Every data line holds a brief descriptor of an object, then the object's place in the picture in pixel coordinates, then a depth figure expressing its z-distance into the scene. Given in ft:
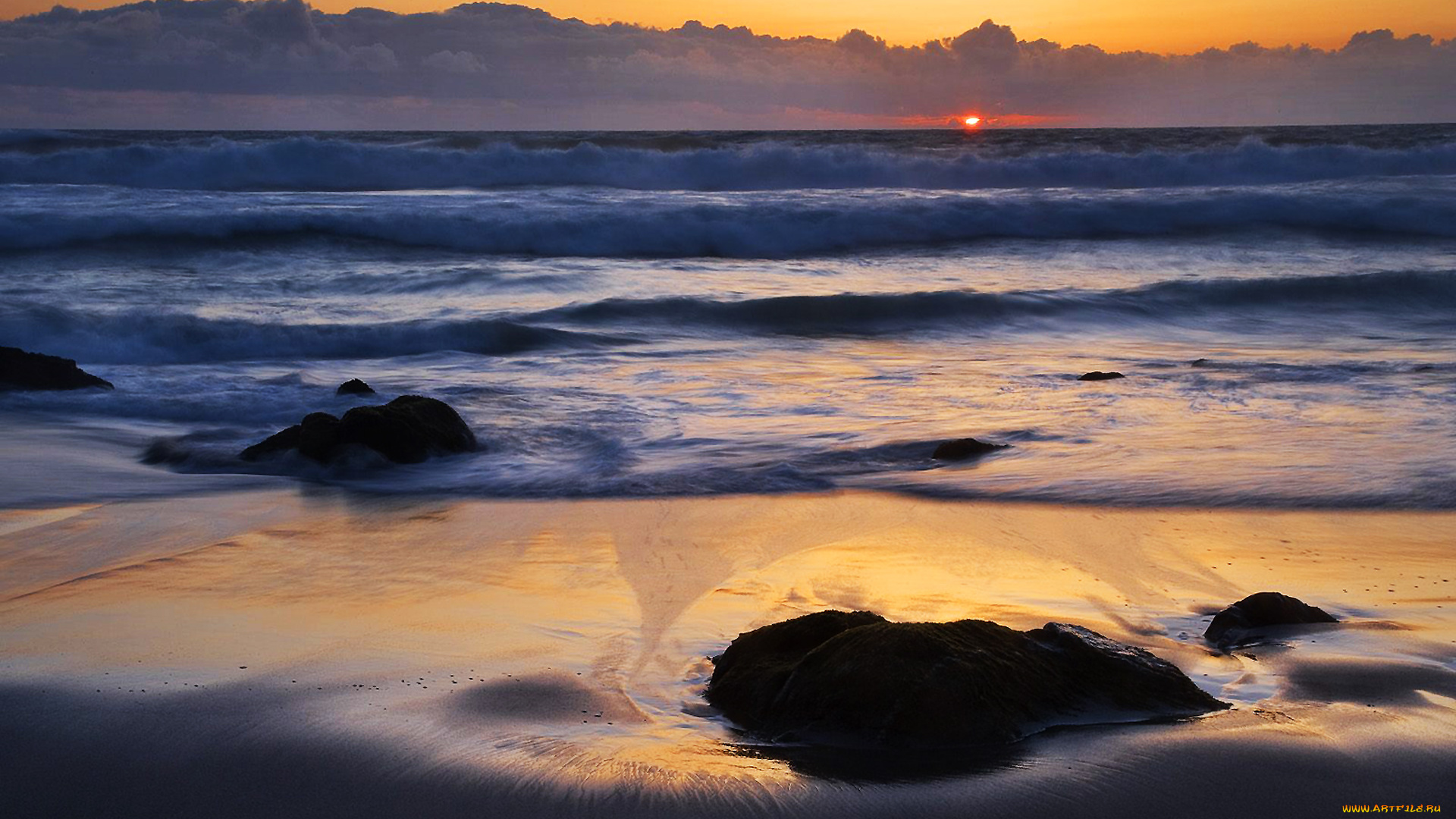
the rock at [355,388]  28.00
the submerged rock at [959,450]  21.33
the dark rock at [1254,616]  12.22
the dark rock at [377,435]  21.22
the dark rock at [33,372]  27.71
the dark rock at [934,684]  9.41
